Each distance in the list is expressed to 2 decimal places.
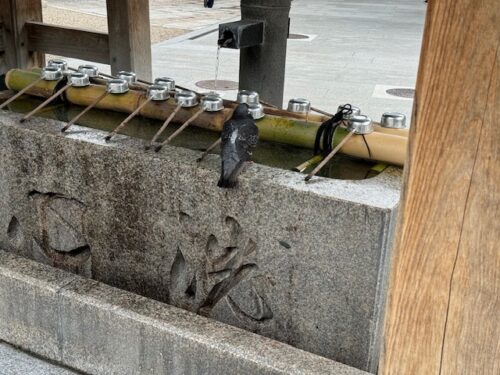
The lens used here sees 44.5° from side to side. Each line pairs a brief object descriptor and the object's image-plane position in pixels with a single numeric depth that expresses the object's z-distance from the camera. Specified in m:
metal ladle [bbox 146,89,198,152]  2.66
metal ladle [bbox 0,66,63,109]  3.04
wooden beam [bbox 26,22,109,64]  4.37
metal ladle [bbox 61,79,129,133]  2.81
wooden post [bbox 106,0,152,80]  4.03
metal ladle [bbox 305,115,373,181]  2.37
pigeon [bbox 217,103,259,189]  2.15
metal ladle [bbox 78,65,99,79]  3.14
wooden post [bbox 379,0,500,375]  1.00
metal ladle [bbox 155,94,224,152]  2.62
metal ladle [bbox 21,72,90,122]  2.88
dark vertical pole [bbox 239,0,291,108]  3.39
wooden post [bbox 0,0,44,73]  4.48
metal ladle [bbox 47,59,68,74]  3.15
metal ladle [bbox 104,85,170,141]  2.72
